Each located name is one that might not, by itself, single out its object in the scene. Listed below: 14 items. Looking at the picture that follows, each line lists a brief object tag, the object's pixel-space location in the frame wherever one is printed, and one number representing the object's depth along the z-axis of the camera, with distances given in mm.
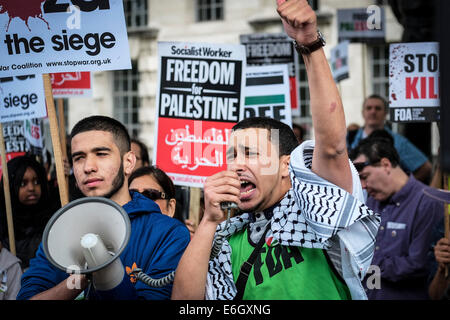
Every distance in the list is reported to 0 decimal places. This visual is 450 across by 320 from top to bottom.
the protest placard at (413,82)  5066
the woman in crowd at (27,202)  5242
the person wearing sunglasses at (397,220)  4727
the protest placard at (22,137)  6773
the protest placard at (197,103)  4914
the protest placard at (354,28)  9898
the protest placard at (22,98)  5621
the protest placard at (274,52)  7270
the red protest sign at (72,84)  7242
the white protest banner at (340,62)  9469
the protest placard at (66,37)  3650
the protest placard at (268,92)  5492
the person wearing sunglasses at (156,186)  4336
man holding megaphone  2541
